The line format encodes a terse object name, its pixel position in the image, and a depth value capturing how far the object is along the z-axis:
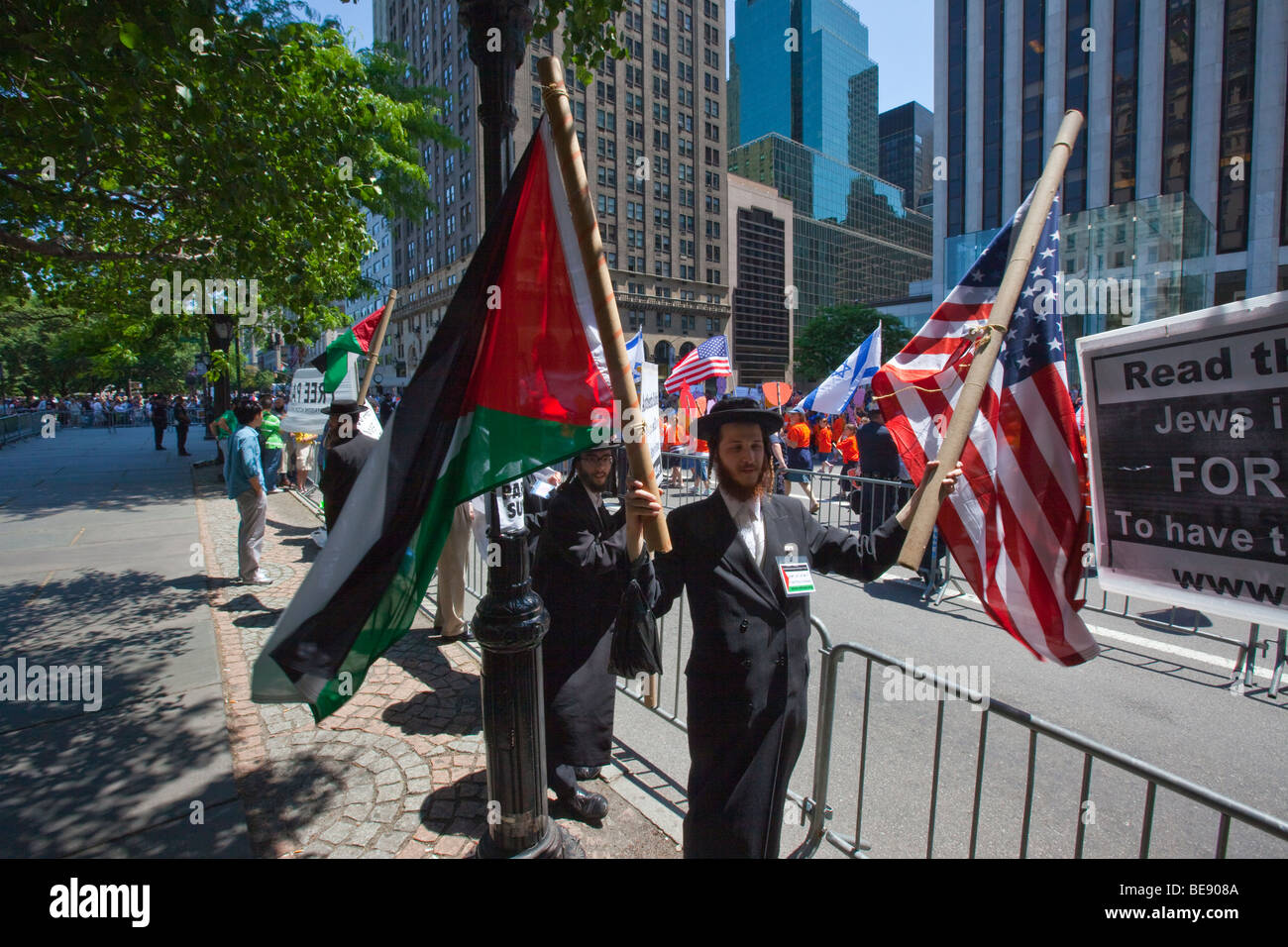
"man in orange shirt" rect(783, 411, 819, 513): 13.14
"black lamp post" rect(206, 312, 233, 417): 13.30
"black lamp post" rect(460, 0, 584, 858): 2.82
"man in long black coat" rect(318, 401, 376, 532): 5.53
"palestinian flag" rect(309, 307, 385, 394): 6.82
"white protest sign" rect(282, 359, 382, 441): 9.23
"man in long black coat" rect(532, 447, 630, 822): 3.59
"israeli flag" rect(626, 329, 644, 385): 10.73
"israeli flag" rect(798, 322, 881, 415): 11.56
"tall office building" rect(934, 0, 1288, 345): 36.19
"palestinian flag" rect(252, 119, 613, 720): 2.23
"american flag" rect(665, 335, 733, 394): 13.31
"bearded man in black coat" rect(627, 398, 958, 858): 2.55
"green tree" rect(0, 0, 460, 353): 4.17
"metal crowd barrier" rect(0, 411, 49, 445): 26.82
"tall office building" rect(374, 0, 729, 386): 66.06
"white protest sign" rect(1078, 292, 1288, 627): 1.81
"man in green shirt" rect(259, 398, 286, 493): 11.04
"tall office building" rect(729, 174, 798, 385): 82.94
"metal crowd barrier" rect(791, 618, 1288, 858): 1.86
